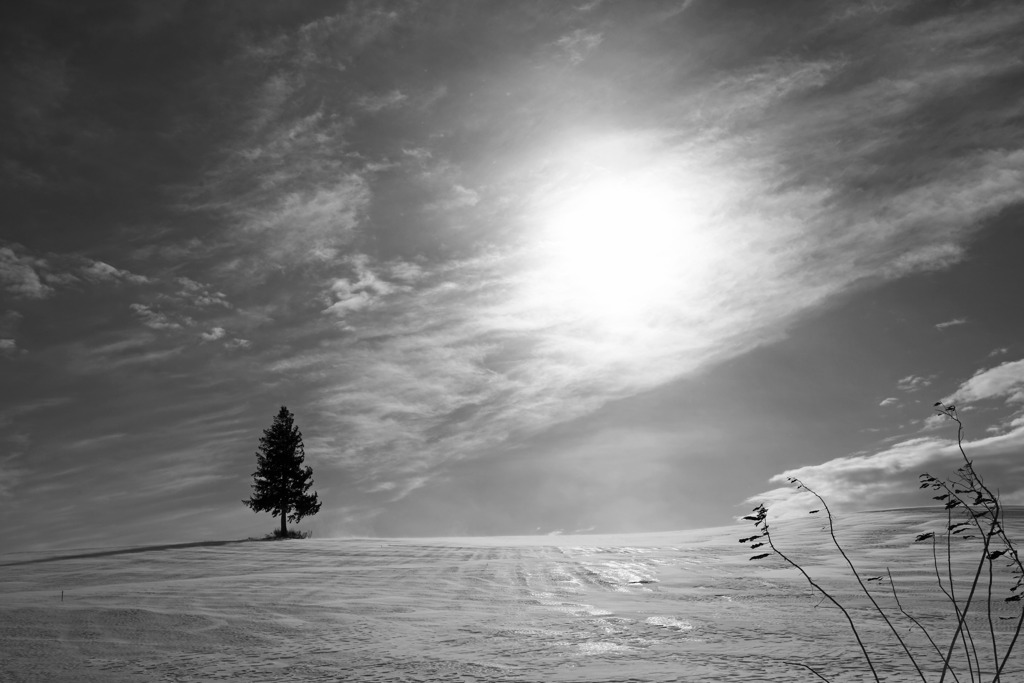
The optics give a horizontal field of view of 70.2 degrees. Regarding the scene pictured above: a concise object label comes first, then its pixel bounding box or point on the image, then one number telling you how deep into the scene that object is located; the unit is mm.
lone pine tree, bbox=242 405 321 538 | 44344
